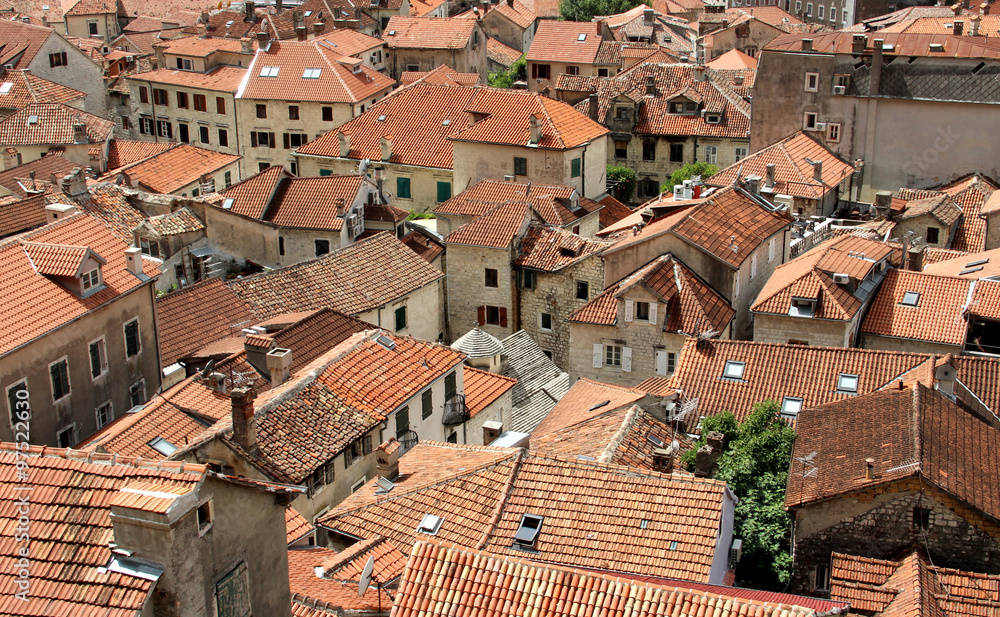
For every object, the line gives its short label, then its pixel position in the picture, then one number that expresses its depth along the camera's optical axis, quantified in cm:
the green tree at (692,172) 7212
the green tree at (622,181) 7569
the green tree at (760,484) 3042
